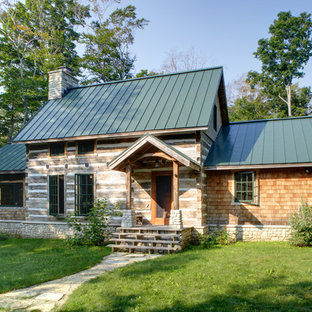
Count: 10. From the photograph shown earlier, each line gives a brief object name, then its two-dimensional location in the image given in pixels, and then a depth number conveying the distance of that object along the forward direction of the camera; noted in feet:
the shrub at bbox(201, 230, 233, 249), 39.30
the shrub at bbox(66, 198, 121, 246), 40.45
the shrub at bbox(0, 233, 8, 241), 49.30
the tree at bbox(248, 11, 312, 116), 95.61
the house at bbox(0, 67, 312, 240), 40.70
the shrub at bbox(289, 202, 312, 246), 36.17
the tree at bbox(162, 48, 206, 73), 108.80
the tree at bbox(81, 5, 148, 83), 101.45
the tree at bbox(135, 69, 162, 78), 100.42
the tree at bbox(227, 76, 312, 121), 97.55
